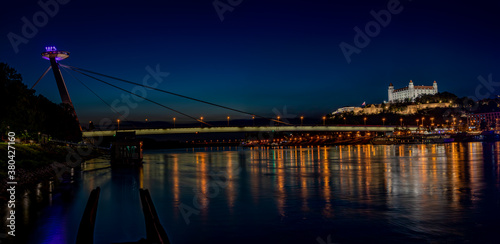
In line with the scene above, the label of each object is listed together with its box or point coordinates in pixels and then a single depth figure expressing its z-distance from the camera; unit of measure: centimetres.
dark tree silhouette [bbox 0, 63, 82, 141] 3006
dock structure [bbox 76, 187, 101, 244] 789
